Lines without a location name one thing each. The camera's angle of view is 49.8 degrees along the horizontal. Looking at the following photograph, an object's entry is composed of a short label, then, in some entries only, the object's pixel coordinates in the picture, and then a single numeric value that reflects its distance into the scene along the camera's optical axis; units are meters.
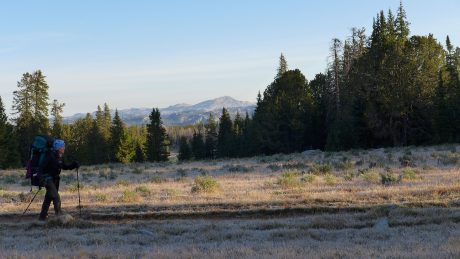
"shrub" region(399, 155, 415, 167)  23.81
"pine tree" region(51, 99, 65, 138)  65.25
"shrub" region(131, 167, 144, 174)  29.29
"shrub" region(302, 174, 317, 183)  19.11
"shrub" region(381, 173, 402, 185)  17.11
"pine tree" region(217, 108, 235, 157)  71.06
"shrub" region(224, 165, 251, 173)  26.05
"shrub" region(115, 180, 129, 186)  20.88
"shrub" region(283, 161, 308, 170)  26.49
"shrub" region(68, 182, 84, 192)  19.04
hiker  12.09
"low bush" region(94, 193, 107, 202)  15.98
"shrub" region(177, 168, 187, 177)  25.48
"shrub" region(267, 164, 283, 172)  25.86
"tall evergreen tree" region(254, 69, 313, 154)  51.81
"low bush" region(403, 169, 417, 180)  17.94
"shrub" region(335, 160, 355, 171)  23.97
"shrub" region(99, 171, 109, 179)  26.61
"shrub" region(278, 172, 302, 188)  17.95
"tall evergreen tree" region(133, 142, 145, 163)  67.94
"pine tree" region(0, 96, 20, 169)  52.56
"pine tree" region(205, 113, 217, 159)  82.75
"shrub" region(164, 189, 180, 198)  16.41
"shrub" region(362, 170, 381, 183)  18.02
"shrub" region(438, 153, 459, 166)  23.27
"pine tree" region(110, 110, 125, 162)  67.38
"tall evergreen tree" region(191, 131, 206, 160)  81.19
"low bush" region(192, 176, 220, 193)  17.29
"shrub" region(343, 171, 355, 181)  19.08
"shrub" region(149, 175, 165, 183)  22.02
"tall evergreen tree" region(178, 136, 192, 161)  75.50
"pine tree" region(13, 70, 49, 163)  57.84
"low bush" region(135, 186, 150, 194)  17.65
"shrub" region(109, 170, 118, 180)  25.44
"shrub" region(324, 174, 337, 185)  18.02
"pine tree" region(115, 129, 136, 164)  66.81
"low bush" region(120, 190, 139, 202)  15.62
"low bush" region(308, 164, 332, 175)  22.70
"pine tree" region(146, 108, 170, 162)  63.28
